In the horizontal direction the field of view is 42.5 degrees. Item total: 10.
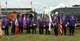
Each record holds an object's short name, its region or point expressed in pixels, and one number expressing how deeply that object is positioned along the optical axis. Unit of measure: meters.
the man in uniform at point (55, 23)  7.73
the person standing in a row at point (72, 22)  7.63
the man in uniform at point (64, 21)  7.76
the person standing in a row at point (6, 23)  7.87
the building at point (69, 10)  11.26
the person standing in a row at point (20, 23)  8.12
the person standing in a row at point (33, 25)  8.05
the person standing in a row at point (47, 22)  7.78
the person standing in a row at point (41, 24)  7.84
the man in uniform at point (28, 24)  8.04
